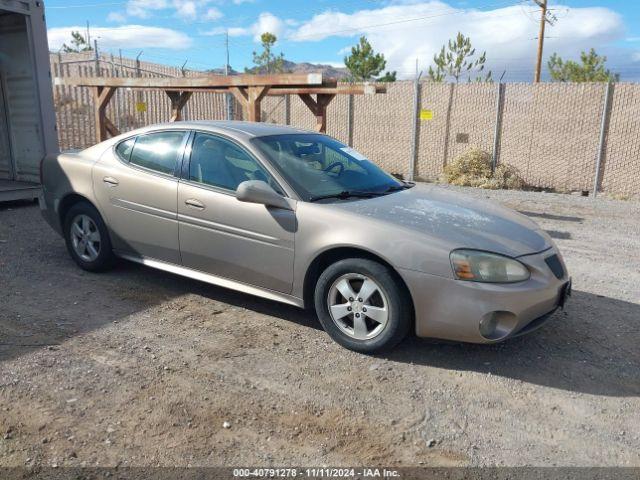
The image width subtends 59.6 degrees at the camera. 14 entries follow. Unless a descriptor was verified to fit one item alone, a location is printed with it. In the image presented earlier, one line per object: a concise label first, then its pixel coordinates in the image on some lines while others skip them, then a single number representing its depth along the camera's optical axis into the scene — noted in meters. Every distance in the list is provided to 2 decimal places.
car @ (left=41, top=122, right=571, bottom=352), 3.70
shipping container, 8.88
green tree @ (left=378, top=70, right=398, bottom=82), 36.77
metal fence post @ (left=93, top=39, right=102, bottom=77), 17.28
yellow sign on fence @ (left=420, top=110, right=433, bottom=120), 15.24
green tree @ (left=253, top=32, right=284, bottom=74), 40.59
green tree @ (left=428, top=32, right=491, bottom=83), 33.50
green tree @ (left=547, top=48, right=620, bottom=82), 31.89
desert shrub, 14.02
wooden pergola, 8.15
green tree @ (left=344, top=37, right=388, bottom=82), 35.28
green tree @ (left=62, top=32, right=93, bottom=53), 47.98
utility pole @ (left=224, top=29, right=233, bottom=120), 12.89
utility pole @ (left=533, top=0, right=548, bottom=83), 25.58
